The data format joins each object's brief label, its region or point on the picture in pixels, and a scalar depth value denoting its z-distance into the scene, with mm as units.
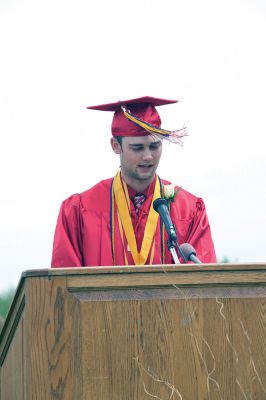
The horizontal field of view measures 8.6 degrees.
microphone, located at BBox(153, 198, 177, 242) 7204
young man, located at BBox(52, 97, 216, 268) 8764
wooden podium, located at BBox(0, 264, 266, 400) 6324
